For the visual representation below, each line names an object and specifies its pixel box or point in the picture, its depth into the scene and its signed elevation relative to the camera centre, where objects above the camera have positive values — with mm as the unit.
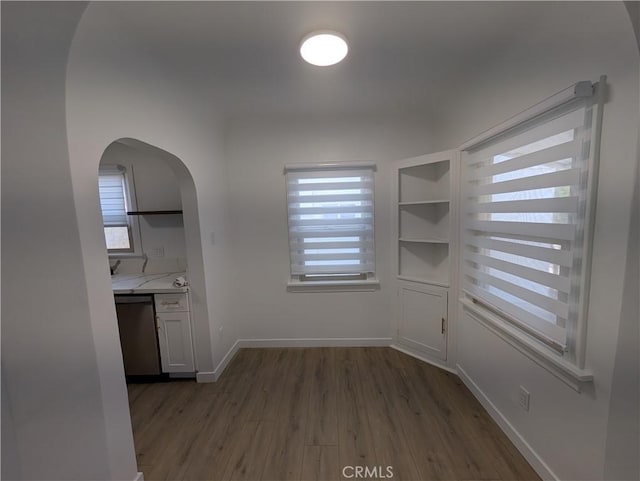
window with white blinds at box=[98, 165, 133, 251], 2742 +177
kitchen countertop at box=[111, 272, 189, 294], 2213 -550
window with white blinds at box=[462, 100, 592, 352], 1217 -67
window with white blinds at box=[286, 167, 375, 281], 2717 -52
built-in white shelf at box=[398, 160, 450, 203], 2629 +303
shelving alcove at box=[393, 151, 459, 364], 2441 -448
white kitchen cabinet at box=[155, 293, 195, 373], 2258 -983
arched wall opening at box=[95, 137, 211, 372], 2137 -405
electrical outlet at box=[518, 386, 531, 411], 1540 -1135
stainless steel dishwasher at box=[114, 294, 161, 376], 2234 -976
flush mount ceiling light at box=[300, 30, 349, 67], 1439 +973
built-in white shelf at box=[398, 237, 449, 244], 2331 -262
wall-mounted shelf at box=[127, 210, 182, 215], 2605 +100
